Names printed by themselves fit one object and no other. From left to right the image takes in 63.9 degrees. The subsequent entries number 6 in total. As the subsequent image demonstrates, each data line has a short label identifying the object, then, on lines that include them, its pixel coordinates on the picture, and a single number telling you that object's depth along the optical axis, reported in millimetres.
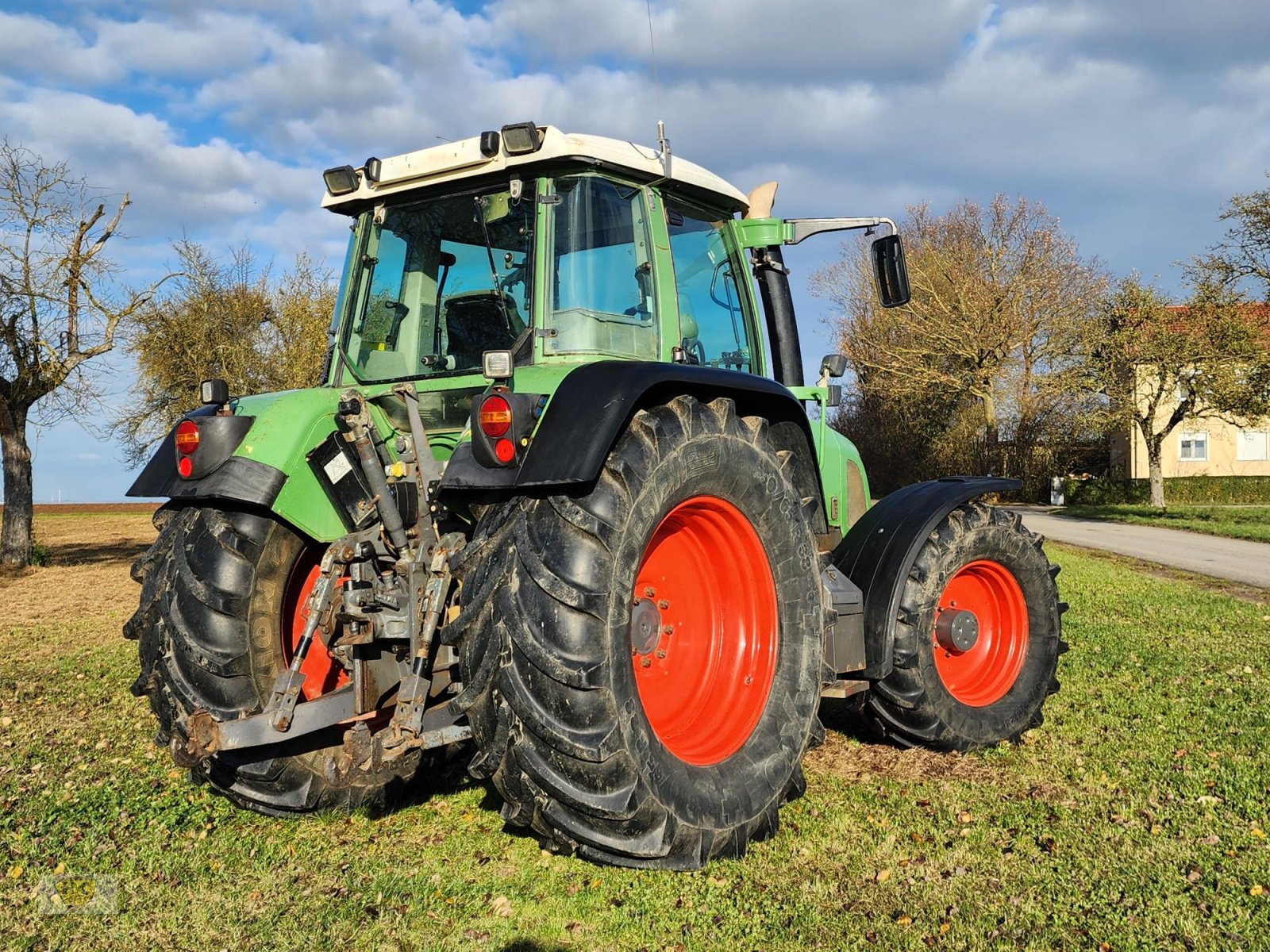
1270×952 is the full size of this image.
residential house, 40594
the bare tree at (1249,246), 24641
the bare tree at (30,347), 15258
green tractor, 3248
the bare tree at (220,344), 19109
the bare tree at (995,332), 32188
